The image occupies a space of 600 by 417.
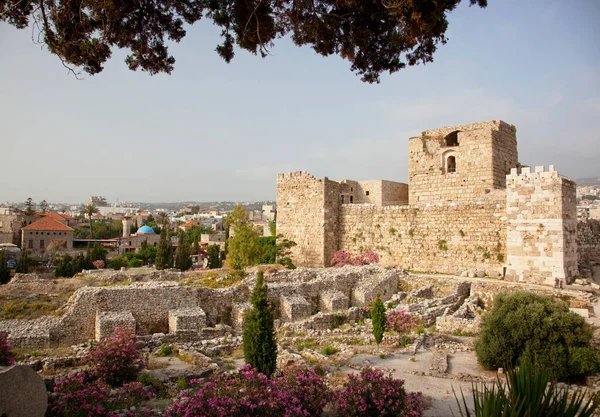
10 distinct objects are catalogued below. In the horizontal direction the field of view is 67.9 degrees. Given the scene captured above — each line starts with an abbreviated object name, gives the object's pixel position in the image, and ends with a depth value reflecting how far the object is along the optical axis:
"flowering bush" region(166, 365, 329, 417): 6.21
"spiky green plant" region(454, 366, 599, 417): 5.12
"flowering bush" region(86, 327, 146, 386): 8.54
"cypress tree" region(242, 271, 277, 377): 9.15
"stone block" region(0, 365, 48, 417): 5.16
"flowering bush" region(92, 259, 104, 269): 34.02
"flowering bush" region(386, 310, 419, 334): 13.88
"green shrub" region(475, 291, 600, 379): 9.76
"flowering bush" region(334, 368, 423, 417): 6.76
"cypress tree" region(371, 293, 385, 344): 12.15
